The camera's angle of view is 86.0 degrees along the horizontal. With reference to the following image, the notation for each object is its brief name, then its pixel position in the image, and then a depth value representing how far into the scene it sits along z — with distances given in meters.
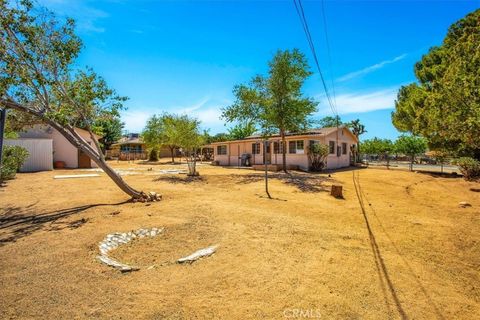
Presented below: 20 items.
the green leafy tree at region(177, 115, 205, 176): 17.17
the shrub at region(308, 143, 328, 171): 21.42
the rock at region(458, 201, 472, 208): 9.20
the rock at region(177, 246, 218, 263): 4.51
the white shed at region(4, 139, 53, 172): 18.86
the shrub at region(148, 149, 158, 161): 41.28
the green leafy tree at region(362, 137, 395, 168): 51.19
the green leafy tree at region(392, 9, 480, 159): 8.66
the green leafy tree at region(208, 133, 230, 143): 57.22
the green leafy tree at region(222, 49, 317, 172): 19.14
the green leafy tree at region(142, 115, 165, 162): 38.84
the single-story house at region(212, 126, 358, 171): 22.62
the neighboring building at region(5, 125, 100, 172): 19.08
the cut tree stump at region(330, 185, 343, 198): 10.61
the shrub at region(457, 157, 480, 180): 16.62
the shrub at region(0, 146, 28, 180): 13.15
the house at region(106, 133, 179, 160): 48.06
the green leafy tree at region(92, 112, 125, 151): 50.39
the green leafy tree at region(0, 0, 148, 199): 7.41
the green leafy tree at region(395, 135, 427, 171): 38.75
